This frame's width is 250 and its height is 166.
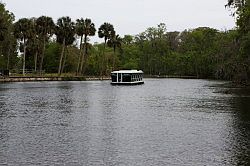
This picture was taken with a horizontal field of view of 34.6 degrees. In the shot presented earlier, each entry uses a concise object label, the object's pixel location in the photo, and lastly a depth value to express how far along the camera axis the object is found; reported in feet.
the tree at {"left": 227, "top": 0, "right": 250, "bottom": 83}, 176.96
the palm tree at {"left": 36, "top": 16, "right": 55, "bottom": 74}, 300.81
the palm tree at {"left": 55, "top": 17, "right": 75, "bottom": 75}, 305.32
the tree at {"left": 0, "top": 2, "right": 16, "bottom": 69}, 323.51
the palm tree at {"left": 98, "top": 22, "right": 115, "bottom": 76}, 356.89
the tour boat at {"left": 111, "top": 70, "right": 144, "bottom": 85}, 268.21
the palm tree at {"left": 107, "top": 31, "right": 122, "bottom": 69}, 372.33
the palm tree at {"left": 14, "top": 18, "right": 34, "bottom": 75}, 287.69
